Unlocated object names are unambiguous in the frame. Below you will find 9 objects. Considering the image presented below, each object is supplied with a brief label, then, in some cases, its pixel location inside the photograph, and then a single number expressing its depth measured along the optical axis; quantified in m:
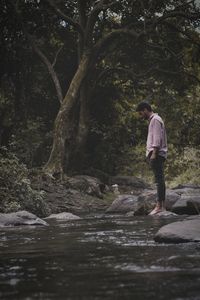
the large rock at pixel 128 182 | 23.00
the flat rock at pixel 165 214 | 10.46
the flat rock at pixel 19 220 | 9.62
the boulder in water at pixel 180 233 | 5.96
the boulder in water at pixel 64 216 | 11.42
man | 10.91
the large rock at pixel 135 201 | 12.80
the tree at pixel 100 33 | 19.52
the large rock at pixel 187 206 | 10.85
